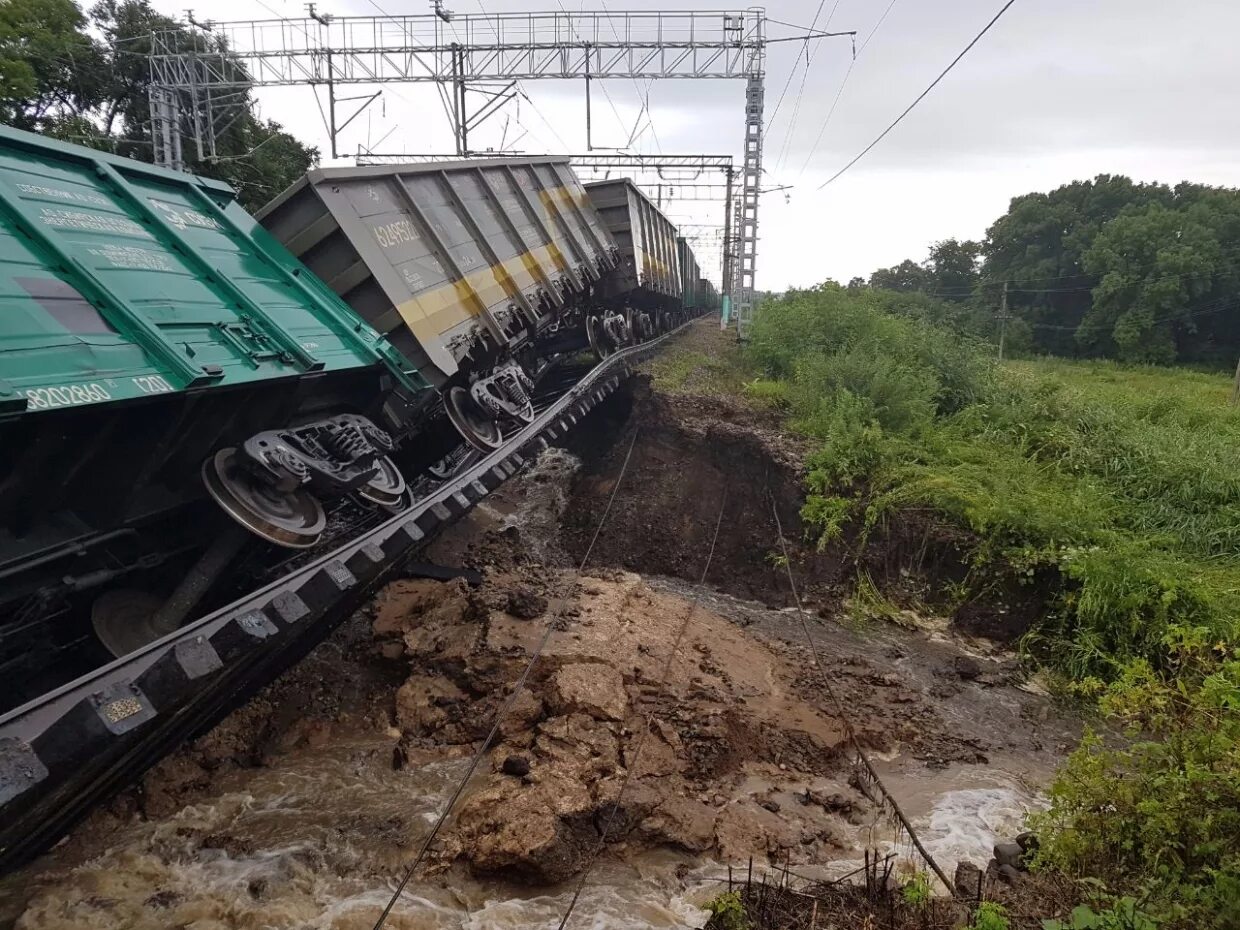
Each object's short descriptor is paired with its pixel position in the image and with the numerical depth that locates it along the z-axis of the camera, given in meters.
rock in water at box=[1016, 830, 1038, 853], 3.57
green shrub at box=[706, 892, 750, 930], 3.03
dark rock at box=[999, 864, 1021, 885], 3.33
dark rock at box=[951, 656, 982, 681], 6.29
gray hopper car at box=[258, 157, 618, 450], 5.83
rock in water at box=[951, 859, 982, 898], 3.23
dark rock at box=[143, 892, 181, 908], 3.62
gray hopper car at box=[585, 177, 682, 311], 12.70
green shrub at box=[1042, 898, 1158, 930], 2.33
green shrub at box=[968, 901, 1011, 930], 2.41
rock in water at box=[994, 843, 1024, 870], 3.55
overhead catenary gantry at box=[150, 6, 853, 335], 13.80
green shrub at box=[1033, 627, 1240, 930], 2.67
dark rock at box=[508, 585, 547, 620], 5.85
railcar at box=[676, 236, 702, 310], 21.50
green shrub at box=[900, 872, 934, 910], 2.86
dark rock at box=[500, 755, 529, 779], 4.23
